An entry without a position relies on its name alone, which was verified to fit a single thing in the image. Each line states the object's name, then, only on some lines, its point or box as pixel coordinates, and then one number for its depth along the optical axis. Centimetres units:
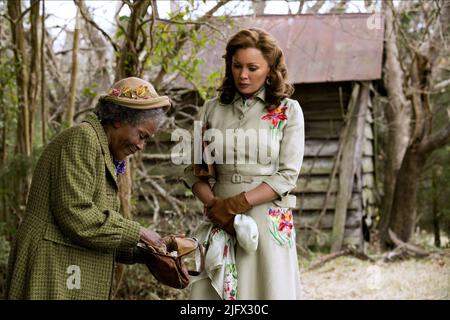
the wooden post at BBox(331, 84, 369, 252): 795
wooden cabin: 761
